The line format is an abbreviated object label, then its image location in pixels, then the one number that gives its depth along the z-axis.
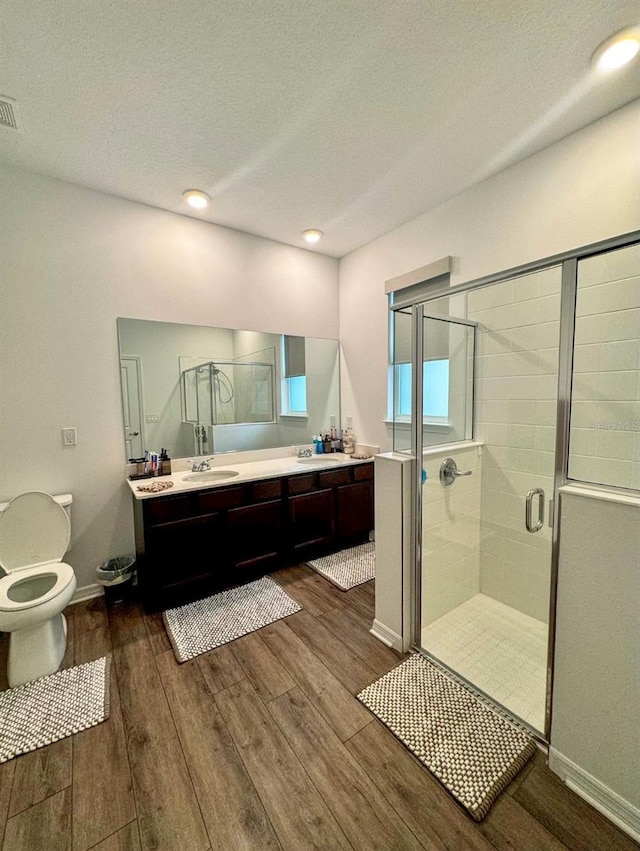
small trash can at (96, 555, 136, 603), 2.42
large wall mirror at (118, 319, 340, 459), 2.70
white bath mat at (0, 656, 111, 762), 1.47
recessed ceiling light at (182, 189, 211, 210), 2.48
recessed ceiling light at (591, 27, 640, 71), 1.43
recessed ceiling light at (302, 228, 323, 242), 3.10
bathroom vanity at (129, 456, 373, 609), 2.29
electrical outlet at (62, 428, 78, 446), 2.42
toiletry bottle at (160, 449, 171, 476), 2.74
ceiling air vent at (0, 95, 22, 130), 1.72
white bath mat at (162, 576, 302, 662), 2.03
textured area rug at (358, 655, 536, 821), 1.27
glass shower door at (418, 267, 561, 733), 1.98
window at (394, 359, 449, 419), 2.03
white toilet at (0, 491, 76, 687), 1.75
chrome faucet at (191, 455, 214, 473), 2.88
